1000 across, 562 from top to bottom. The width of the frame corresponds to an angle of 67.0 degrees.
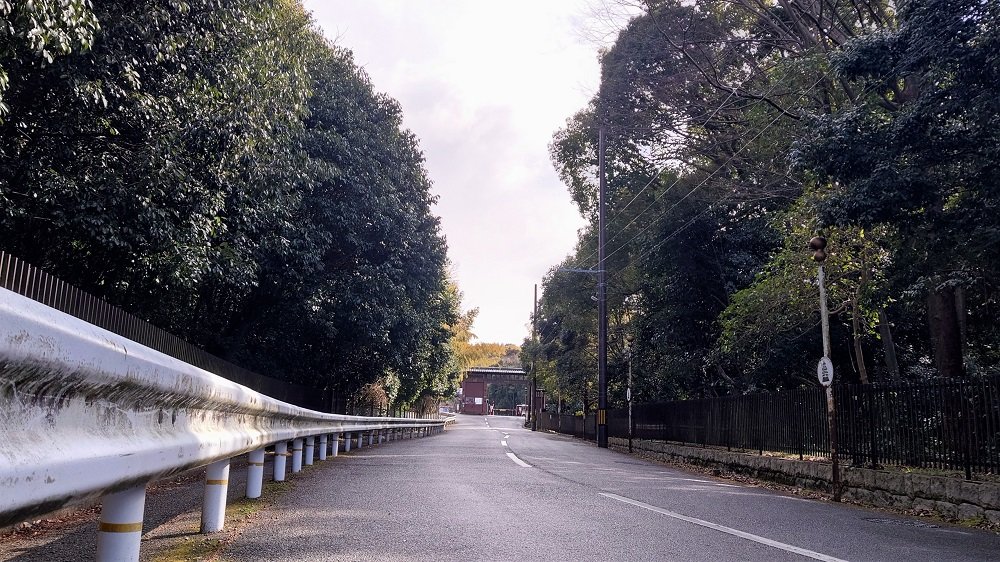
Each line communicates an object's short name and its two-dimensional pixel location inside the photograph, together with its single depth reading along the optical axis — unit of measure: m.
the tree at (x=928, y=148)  10.21
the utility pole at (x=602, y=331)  30.36
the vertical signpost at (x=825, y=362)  12.04
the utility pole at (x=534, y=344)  57.19
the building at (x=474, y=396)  129.12
